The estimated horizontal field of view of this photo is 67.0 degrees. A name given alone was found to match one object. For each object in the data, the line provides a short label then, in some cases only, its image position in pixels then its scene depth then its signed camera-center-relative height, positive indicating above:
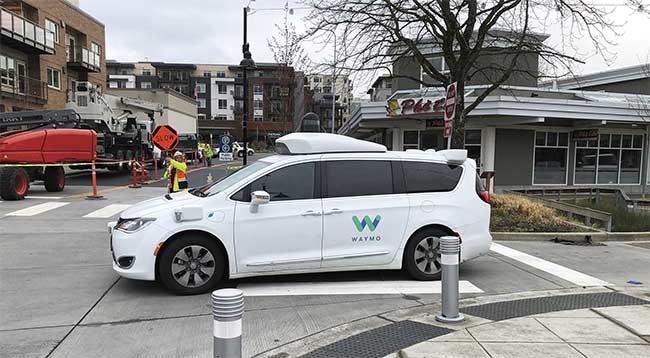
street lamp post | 15.41 +2.62
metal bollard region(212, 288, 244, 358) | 2.87 -1.05
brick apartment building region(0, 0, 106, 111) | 26.88 +5.45
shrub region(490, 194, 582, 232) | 10.47 -1.50
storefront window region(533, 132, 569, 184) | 21.03 -0.25
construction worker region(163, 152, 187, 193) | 10.72 -0.63
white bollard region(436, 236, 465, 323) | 4.68 -1.23
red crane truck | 13.77 -0.23
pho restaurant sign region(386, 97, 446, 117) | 17.88 +1.59
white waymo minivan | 5.50 -0.85
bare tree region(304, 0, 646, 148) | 11.41 +2.88
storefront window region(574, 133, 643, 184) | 21.73 -0.30
